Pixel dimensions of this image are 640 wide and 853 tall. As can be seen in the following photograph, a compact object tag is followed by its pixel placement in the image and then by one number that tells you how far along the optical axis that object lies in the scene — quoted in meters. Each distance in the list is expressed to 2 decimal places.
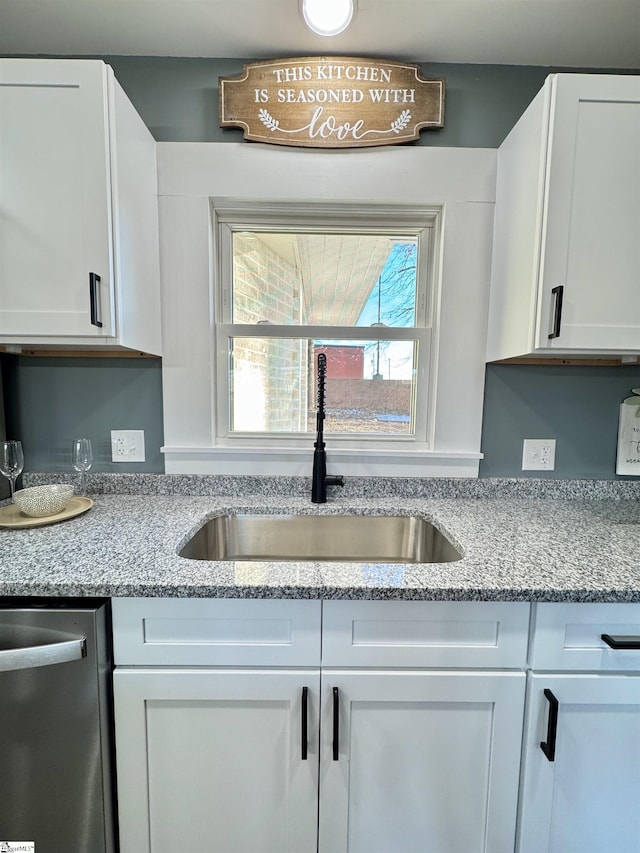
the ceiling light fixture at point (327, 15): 0.97
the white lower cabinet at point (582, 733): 0.79
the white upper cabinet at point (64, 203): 0.99
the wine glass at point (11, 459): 1.18
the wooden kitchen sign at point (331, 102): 1.19
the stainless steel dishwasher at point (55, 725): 0.75
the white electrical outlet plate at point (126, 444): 1.37
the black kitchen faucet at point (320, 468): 1.23
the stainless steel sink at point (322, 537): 1.27
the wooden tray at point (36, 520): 1.04
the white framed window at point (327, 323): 1.36
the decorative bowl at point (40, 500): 1.08
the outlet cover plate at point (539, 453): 1.38
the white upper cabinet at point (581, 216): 1.00
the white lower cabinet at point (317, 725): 0.80
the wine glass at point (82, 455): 1.25
